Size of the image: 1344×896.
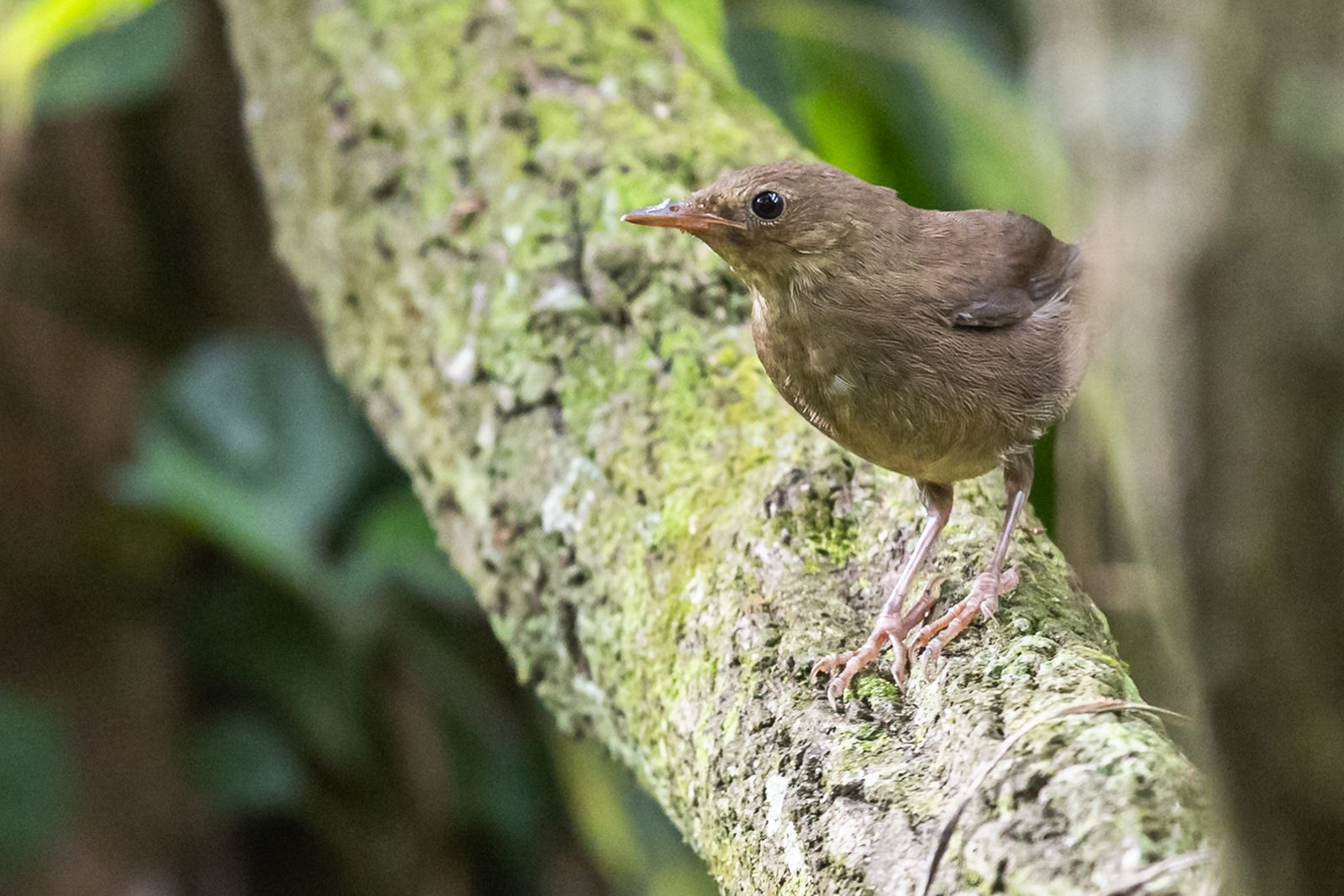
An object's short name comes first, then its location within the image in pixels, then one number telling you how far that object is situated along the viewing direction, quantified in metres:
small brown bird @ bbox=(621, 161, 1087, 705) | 4.32
